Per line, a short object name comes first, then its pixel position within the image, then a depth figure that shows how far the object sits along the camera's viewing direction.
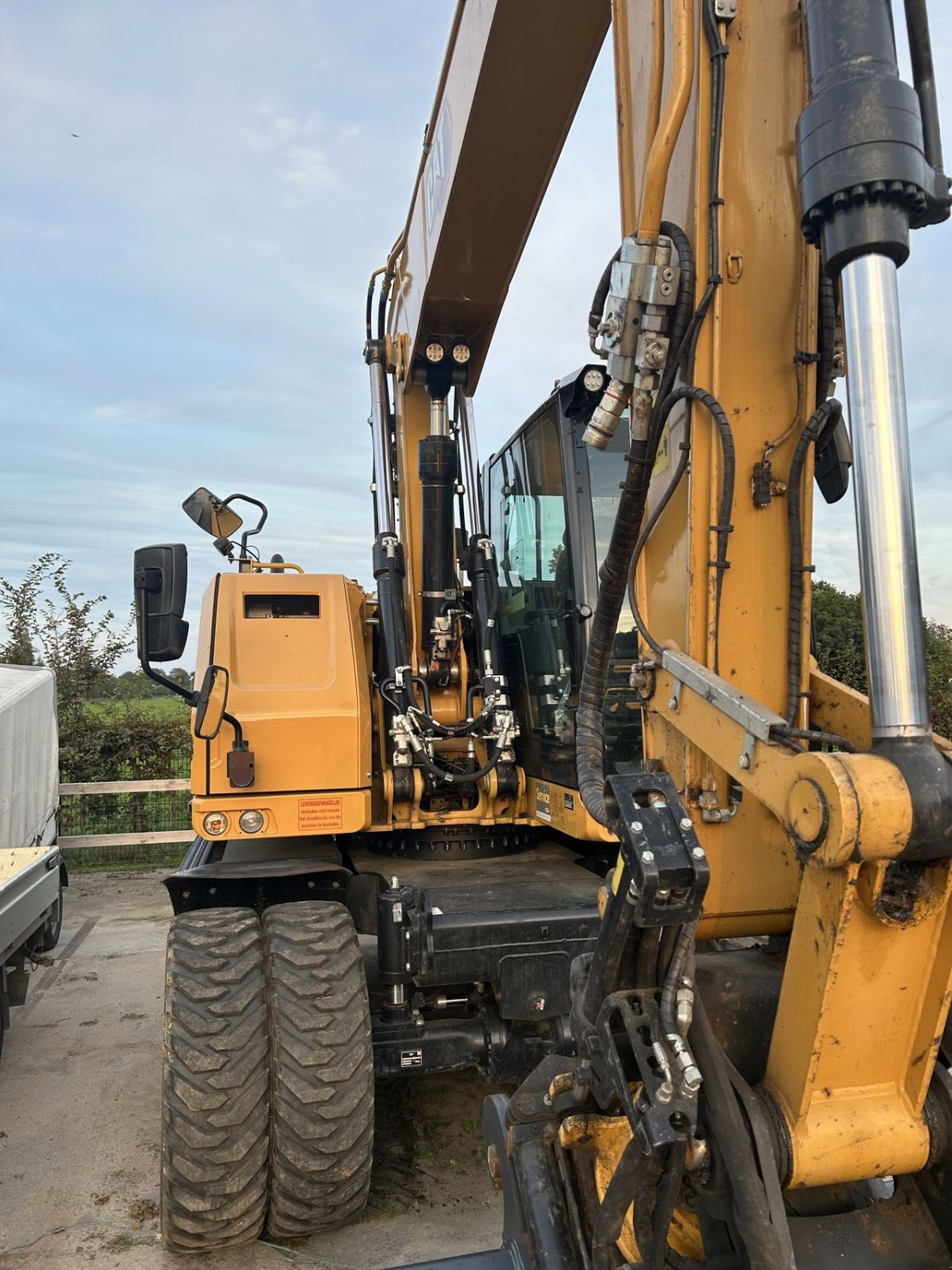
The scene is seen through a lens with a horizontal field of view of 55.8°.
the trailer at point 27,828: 4.51
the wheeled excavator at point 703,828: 1.48
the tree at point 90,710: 10.18
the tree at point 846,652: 9.62
